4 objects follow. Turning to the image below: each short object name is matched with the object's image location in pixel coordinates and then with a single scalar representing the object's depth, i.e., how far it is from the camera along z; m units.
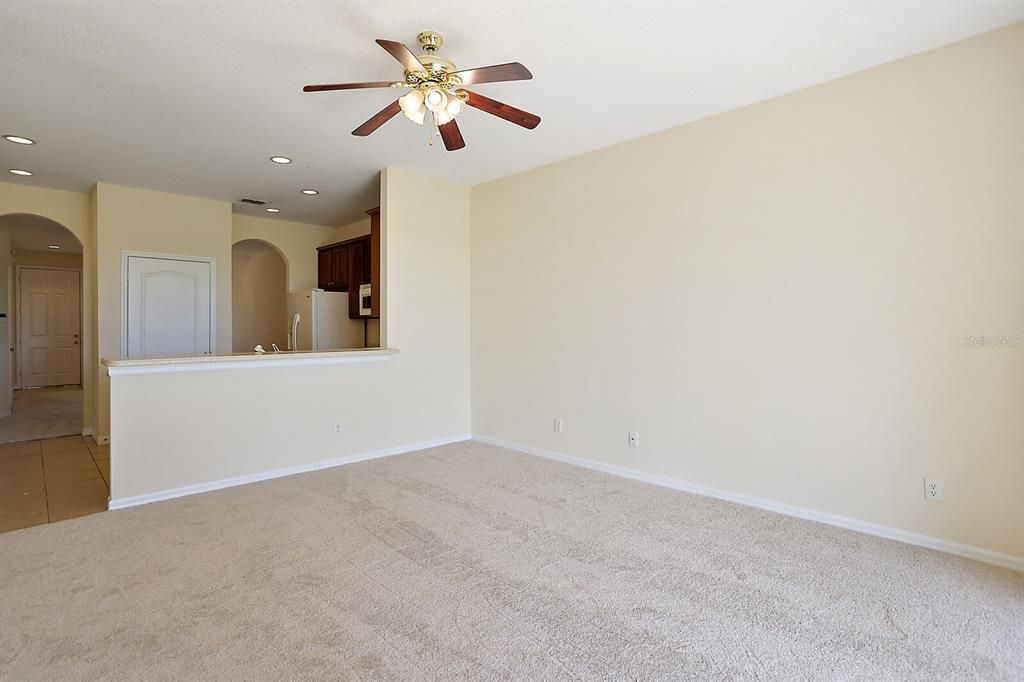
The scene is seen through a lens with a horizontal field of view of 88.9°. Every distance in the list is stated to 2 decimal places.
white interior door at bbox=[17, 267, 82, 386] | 9.49
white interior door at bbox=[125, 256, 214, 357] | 5.48
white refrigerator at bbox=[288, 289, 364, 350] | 6.05
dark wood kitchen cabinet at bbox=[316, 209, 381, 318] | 5.51
